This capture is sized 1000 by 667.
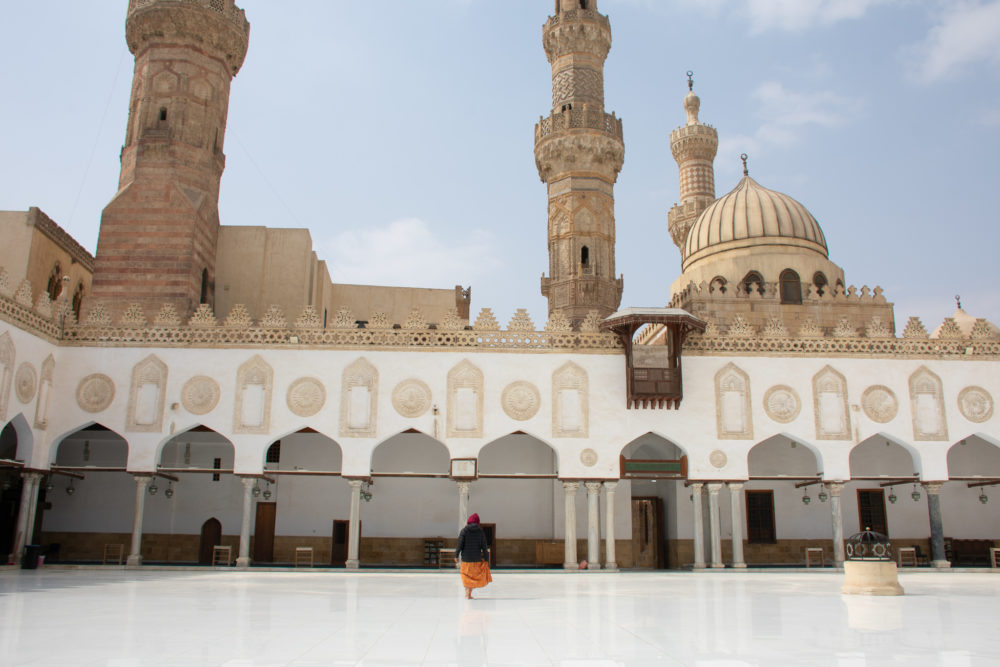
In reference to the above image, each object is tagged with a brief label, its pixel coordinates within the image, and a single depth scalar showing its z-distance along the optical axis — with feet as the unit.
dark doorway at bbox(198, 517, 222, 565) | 71.87
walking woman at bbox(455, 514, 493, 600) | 36.40
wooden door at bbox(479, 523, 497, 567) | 72.96
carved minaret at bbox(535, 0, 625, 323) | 90.63
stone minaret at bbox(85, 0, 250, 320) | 74.08
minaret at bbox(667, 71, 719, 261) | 125.80
